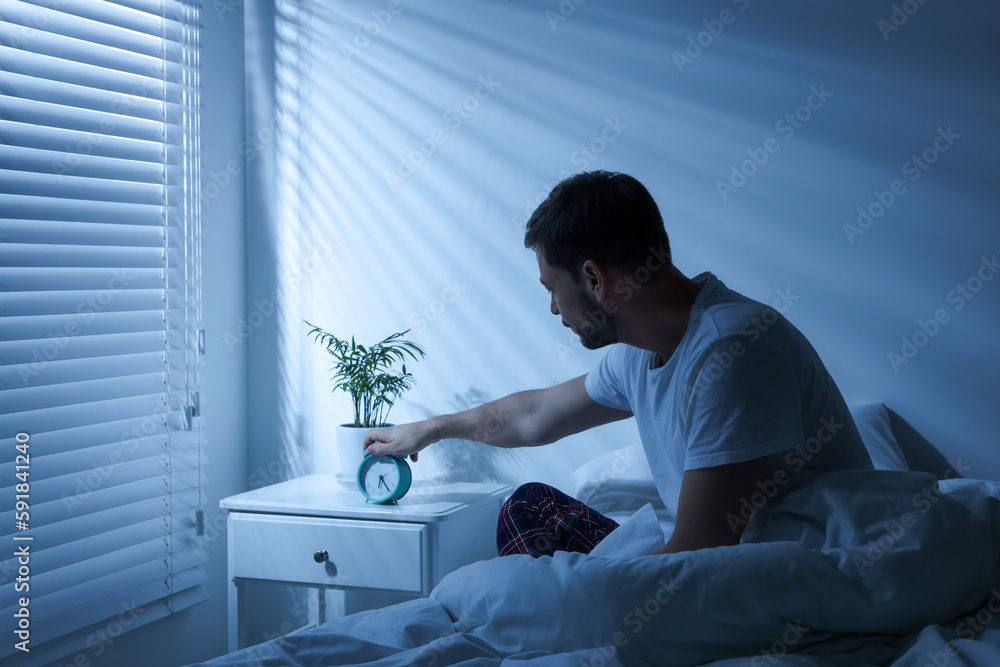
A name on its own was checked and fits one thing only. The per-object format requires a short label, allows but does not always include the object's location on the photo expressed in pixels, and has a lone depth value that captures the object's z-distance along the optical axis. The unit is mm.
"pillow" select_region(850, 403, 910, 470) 1590
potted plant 1905
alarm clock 1797
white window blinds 1610
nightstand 1716
